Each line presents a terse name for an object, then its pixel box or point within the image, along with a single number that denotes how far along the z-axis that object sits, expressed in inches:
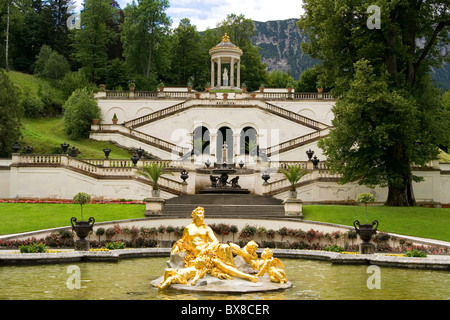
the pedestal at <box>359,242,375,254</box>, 837.2
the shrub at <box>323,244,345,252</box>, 879.1
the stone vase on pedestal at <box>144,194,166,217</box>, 1241.4
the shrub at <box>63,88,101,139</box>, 2145.7
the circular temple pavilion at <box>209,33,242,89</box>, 2564.0
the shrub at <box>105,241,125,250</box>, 873.5
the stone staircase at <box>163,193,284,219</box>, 1259.2
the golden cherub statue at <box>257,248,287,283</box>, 561.3
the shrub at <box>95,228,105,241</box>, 1010.1
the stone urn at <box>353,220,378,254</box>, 836.0
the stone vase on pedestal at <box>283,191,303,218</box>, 1239.1
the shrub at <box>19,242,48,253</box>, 772.6
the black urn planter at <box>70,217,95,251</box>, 839.7
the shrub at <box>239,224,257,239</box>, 1070.4
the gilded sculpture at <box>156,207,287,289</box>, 538.6
